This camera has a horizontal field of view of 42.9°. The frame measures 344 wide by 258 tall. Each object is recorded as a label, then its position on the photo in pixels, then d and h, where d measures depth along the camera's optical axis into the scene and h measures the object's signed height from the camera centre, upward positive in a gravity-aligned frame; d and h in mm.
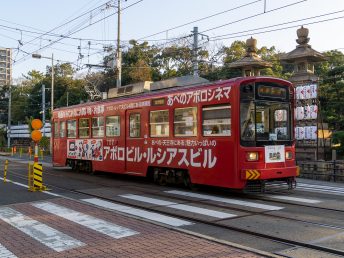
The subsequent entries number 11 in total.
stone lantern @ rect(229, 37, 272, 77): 27130 +5302
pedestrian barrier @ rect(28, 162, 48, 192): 13891 -950
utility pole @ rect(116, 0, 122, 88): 29133 +6773
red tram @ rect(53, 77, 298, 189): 11742 +421
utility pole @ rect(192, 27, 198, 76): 26647 +6315
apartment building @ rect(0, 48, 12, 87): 128712 +22631
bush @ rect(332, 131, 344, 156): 23664 +391
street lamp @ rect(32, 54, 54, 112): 33588 +7164
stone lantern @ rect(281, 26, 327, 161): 21844 +2345
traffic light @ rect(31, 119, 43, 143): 14344 +611
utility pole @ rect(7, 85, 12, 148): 56938 +2479
